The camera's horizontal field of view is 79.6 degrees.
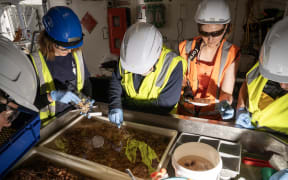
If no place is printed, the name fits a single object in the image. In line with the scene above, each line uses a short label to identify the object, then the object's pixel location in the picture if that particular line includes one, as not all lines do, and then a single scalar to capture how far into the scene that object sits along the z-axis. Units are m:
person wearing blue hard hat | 1.73
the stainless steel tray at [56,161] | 1.27
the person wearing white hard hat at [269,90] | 1.11
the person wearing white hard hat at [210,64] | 1.95
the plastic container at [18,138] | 1.04
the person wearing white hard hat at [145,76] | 1.43
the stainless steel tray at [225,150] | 1.09
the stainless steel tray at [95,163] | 1.19
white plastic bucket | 0.87
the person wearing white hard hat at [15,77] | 0.78
